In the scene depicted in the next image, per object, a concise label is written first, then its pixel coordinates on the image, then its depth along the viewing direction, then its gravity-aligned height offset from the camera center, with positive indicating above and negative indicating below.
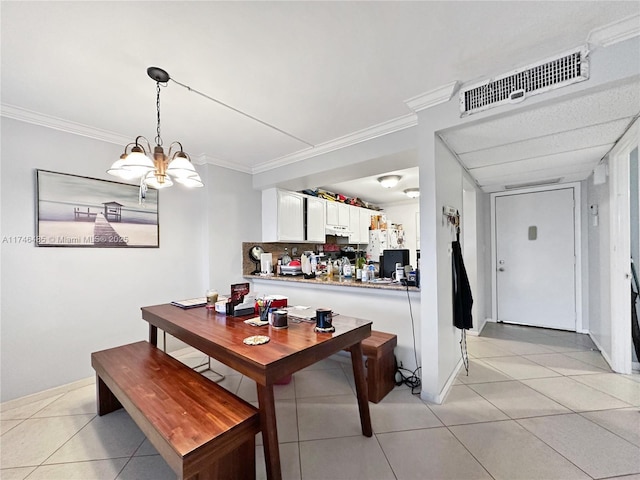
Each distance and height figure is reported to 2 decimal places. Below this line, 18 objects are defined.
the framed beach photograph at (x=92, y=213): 2.35 +0.29
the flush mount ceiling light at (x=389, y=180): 3.95 +0.89
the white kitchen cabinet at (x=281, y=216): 3.83 +0.37
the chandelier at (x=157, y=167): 1.59 +0.46
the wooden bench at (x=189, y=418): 1.10 -0.83
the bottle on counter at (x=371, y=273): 2.92 -0.37
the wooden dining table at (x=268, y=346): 1.26 -0.55
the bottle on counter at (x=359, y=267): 2.94 -0.32
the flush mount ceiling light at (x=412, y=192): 4.73 +0.84
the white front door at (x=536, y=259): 3.85 -0.31
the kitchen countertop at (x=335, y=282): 2.45 -0.45
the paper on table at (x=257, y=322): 1.74 -0.53
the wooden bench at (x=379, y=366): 2.17 -1.04
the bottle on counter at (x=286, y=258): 4.00 -0.26
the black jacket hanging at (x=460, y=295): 2.45 -0.52
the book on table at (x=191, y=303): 2.28 -0.53
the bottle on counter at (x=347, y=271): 3.15 -0.36
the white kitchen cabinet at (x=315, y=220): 4.29 +0.34
